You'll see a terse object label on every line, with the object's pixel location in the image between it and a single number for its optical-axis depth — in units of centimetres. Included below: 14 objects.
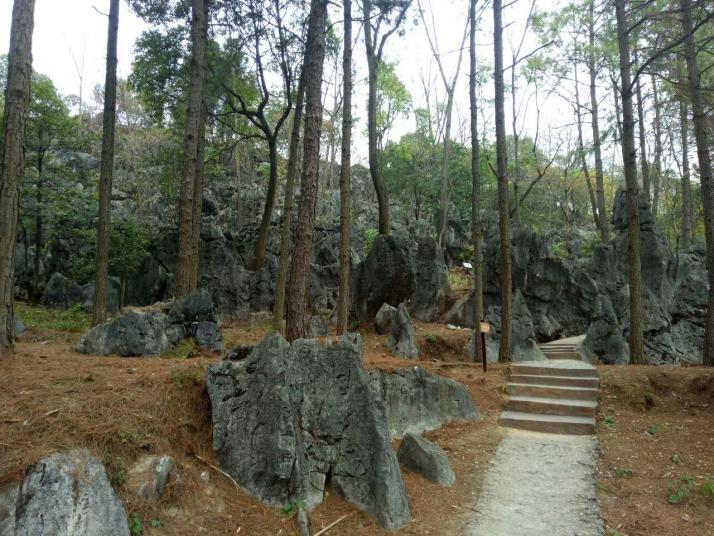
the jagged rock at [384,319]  1494
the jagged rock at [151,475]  378
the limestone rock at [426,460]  578
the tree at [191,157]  995
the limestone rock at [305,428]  470
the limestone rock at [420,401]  718
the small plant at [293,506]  450
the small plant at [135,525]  350
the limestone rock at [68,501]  309
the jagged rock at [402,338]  1227
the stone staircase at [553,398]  790
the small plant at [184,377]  519
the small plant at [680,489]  525
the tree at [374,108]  1719
